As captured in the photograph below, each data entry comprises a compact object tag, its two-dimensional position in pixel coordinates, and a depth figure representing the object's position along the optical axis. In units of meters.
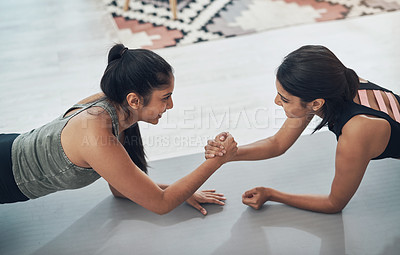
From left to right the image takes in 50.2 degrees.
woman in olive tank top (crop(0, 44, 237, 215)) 1.57
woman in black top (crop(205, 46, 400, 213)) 1.58
